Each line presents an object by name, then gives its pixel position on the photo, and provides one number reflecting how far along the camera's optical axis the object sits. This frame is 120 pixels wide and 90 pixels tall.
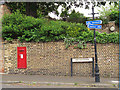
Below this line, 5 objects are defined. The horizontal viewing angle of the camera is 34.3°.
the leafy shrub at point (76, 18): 17.30
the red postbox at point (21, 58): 14.38
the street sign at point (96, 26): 11.67
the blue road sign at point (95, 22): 11.61
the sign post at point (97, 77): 11.29
